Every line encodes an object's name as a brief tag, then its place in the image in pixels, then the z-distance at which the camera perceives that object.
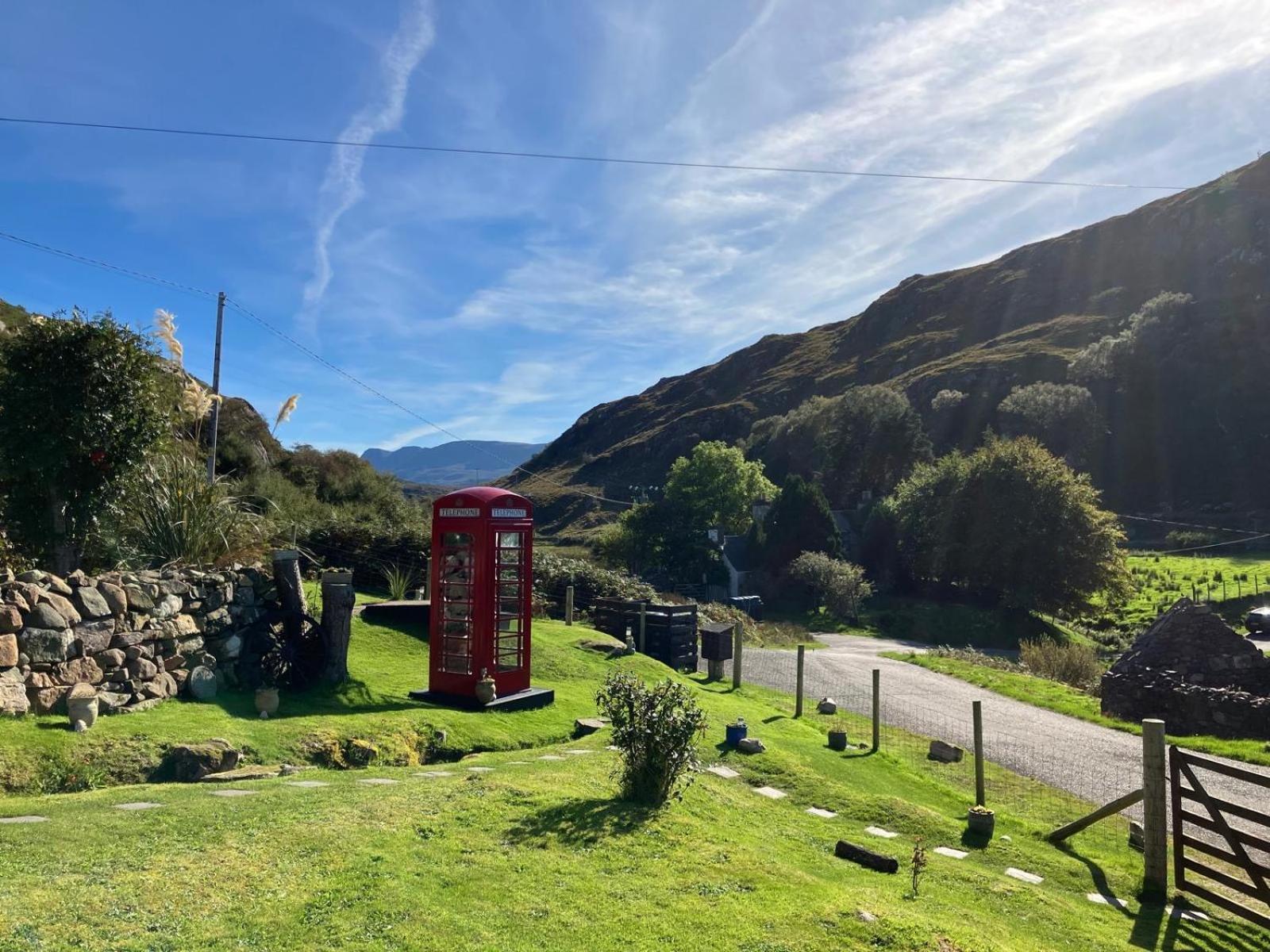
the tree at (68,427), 9.57
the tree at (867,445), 76.69
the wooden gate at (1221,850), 6.45
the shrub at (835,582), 41.12
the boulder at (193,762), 7.12
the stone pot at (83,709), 7.18
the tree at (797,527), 49.72
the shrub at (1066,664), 22.98
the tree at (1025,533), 38.00
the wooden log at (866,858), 6.31
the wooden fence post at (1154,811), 7.13
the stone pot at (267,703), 9.06
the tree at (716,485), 59.31
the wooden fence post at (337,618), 10.69
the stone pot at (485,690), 10.97
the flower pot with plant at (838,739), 11.76
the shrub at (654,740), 6.82
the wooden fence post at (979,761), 9.45
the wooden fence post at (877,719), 11.94
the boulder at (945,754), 11.99
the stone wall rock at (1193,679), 15.16
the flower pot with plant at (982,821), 8.05
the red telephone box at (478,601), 11.41
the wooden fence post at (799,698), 14.08
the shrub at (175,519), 10.52
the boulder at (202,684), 9.09
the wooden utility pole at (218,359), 20.47
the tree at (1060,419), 84.19
